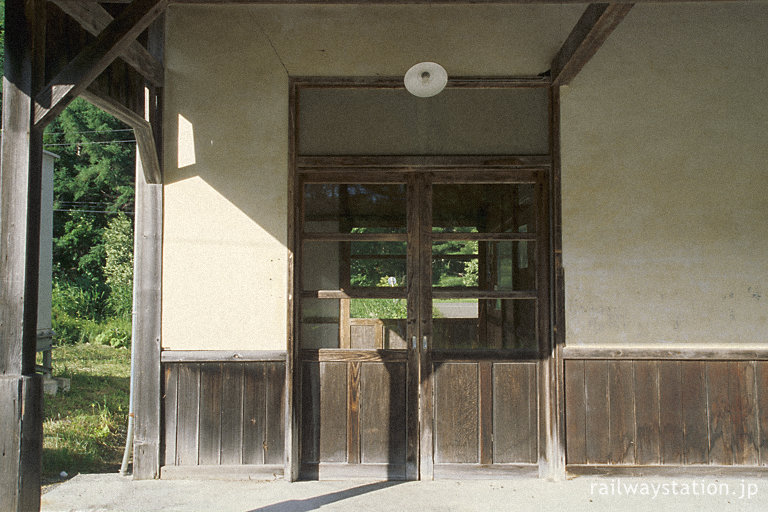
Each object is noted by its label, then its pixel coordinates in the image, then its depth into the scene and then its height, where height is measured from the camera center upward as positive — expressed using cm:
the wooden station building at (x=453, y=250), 344 +33
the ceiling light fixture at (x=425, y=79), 320 +131
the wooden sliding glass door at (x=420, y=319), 350 -11
